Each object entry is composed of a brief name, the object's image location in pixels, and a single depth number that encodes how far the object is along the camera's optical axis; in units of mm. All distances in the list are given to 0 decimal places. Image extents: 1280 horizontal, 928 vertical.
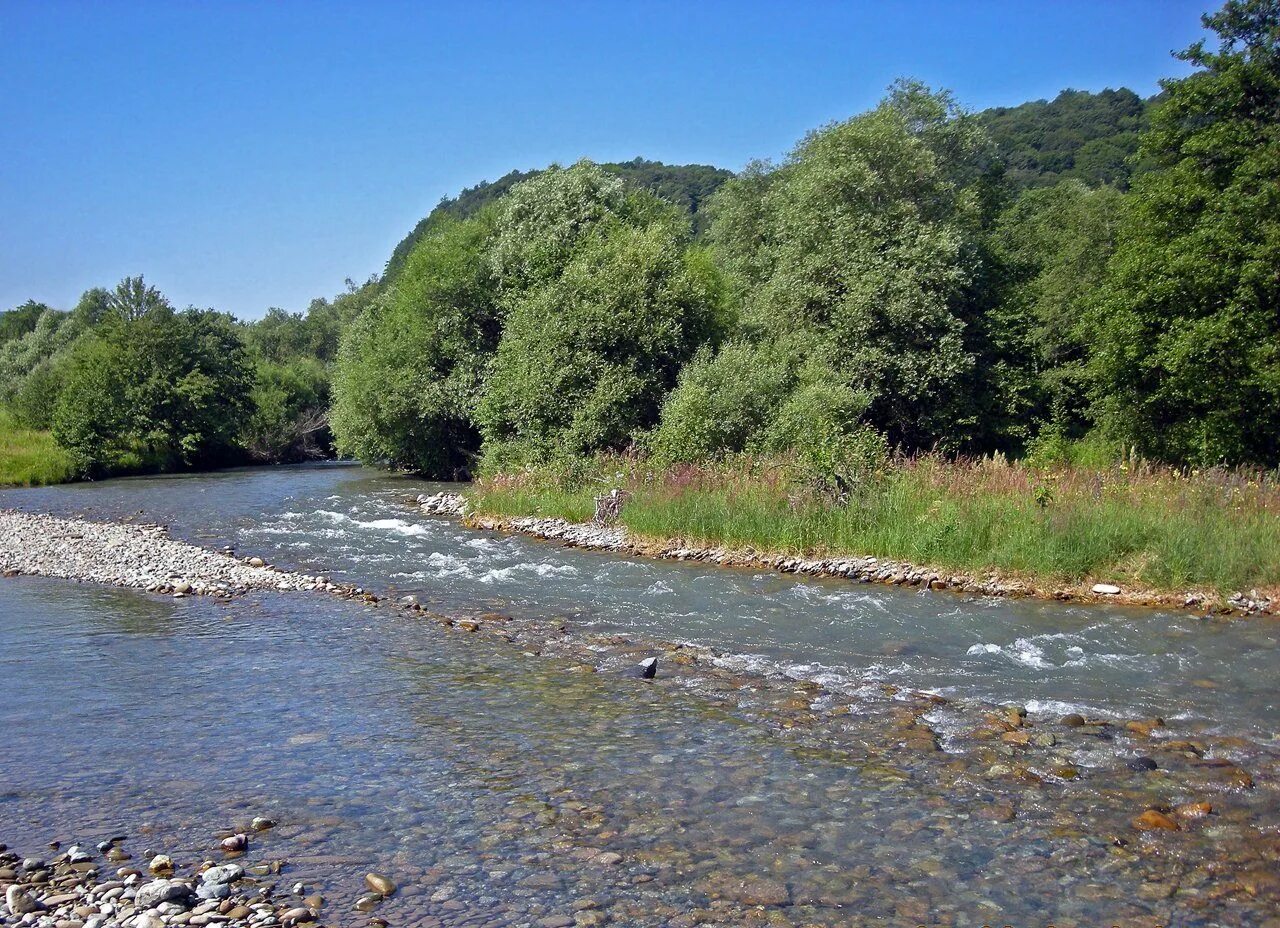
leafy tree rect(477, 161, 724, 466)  28828
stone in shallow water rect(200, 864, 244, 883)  6707
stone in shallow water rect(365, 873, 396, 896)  6684
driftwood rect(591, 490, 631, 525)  24094
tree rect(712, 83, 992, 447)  28609
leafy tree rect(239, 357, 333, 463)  60869
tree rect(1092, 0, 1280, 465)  21797
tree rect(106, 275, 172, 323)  62094
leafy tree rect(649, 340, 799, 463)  25188
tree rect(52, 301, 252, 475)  48875
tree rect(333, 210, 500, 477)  38688
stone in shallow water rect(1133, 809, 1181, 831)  7570
